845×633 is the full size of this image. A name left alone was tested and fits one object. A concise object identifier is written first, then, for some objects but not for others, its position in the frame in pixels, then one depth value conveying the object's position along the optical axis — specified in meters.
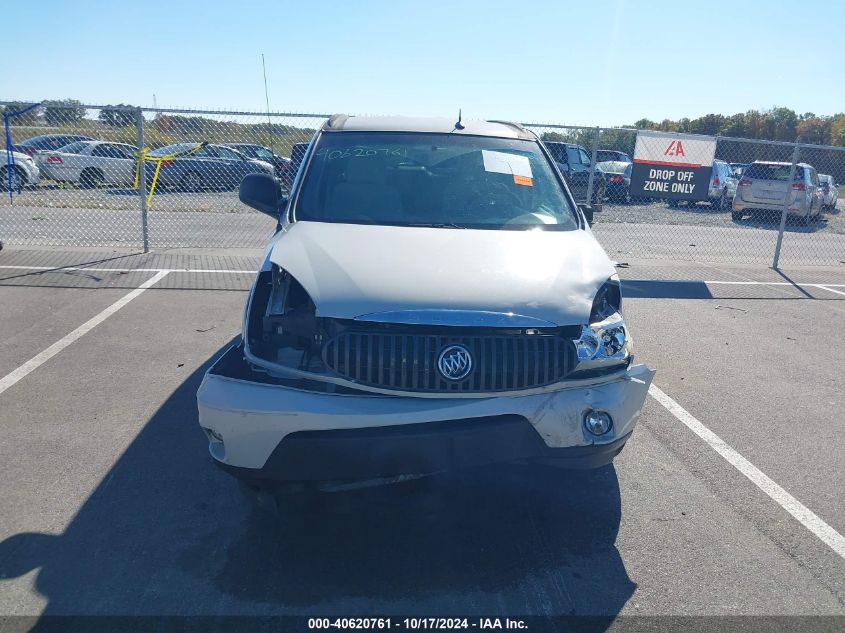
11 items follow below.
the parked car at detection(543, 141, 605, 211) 17.45
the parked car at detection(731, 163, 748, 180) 26.59
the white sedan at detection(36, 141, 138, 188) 15.37
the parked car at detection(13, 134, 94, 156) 17.86
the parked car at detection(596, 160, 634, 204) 20.02
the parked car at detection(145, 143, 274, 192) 15.37
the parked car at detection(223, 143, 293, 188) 16.03
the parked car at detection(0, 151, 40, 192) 18.62
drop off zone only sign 10.70
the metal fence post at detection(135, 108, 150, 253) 9.99
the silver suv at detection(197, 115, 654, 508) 3.18
